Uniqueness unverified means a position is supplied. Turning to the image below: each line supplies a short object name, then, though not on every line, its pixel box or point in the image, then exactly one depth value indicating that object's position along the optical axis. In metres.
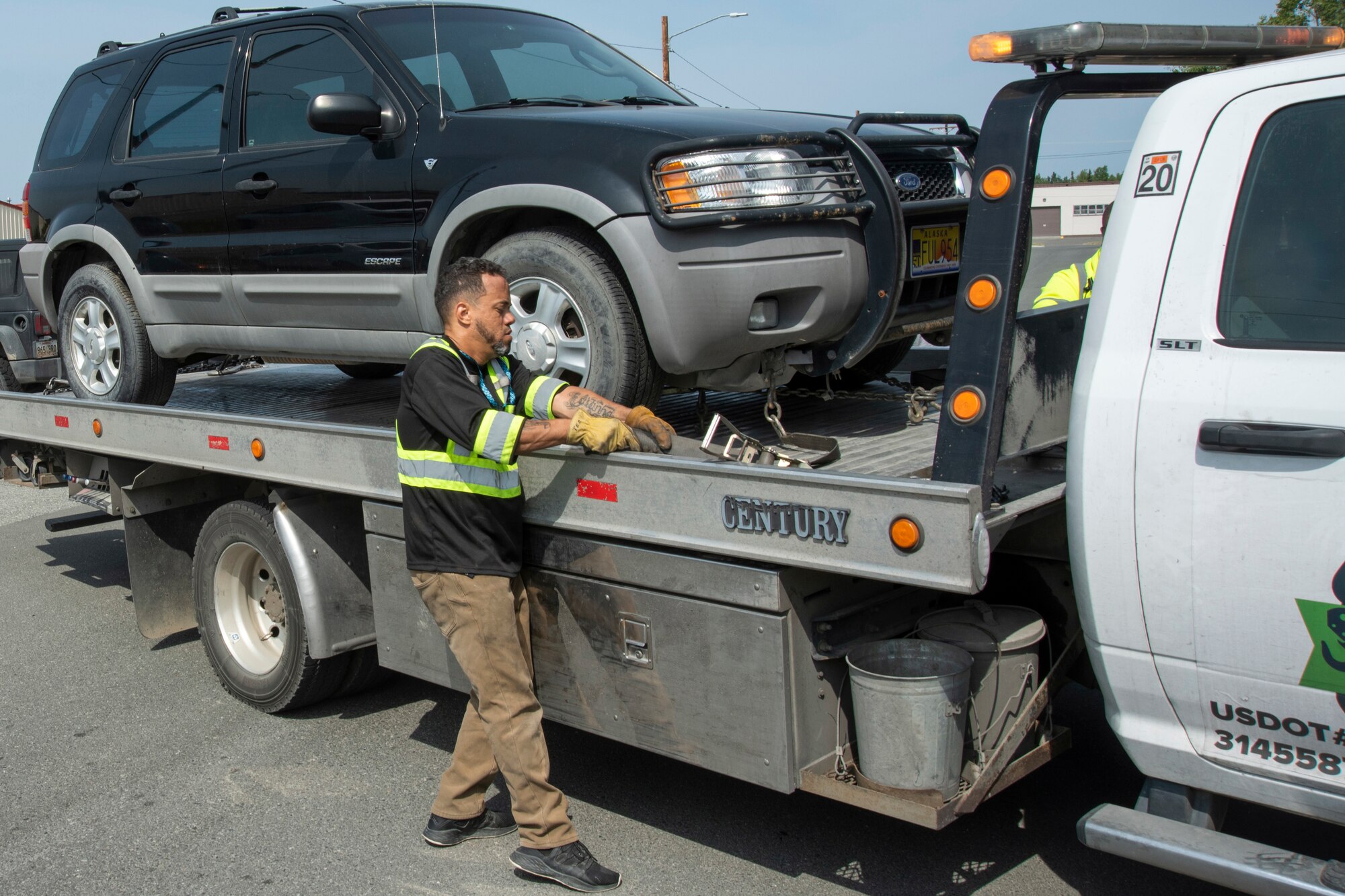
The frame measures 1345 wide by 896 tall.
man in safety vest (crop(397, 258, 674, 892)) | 3.56
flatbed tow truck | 2.62
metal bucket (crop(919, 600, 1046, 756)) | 3.17
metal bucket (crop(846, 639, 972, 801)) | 3.01
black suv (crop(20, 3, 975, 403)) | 3.80
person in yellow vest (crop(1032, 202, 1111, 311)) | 4.51
